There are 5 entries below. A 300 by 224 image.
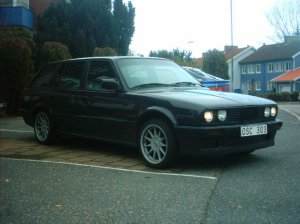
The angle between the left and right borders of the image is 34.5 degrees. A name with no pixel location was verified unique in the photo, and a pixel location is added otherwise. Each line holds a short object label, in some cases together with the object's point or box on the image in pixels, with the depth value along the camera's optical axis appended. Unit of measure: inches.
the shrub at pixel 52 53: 679.1
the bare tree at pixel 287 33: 2319.9
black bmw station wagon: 238.7
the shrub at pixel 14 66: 576.7
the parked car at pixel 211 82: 610.9
